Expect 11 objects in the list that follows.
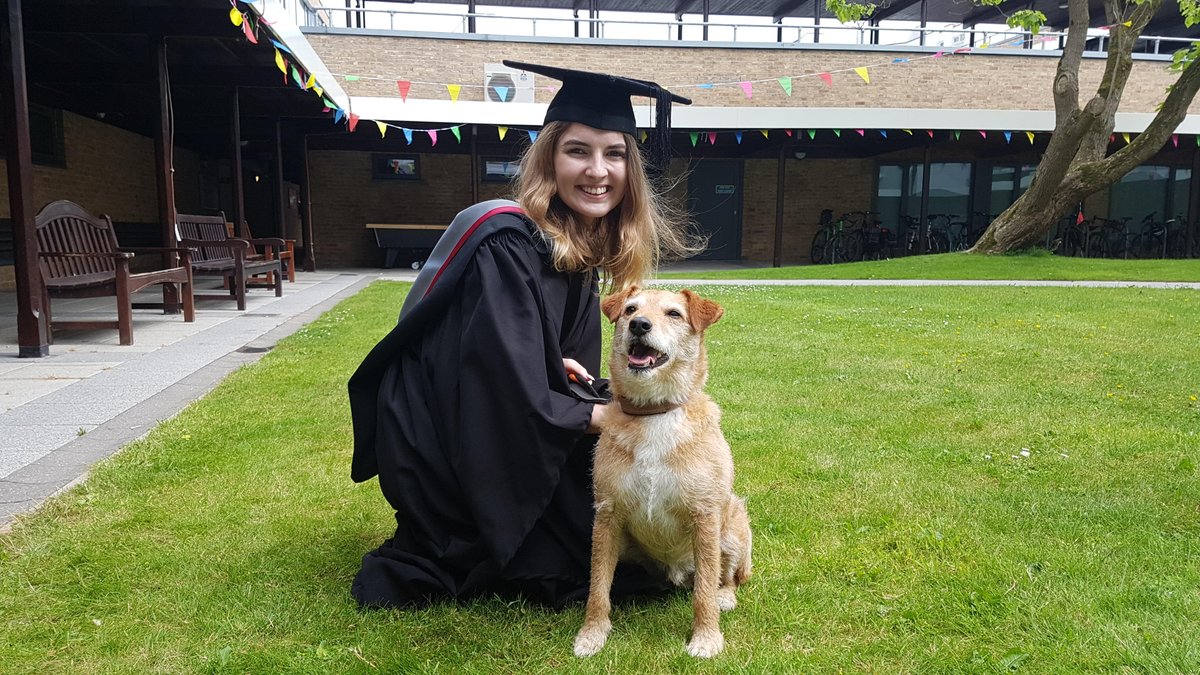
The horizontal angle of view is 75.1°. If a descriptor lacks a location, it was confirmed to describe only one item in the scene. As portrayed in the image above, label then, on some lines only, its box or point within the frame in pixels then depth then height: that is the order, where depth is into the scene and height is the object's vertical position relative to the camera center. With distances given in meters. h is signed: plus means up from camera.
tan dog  2.28 -0.67
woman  2.32 -0.46
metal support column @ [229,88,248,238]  12.24 +0.93
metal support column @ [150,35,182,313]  8.98 +0.73
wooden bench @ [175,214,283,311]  9.57 -0.33
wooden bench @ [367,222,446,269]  18.19 -0.16
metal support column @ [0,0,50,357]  6.07 +0.33
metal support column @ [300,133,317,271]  16.95 +0.55
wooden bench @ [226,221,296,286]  13.52 -0.51
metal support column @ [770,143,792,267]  18.81 +0.98
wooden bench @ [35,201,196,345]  6.81 -0.35
